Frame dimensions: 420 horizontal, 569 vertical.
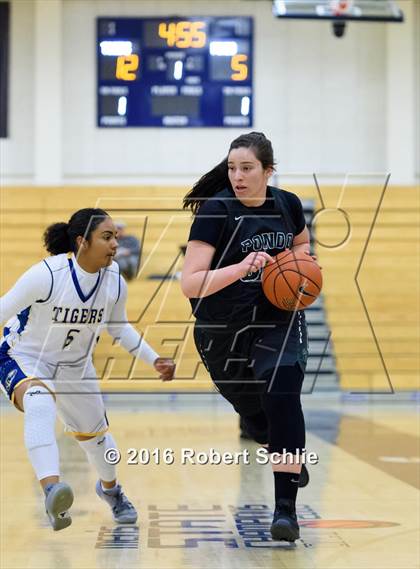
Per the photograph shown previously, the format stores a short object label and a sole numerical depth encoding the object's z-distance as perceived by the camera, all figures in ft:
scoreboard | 82.47
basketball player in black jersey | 22.68
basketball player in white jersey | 23.95
